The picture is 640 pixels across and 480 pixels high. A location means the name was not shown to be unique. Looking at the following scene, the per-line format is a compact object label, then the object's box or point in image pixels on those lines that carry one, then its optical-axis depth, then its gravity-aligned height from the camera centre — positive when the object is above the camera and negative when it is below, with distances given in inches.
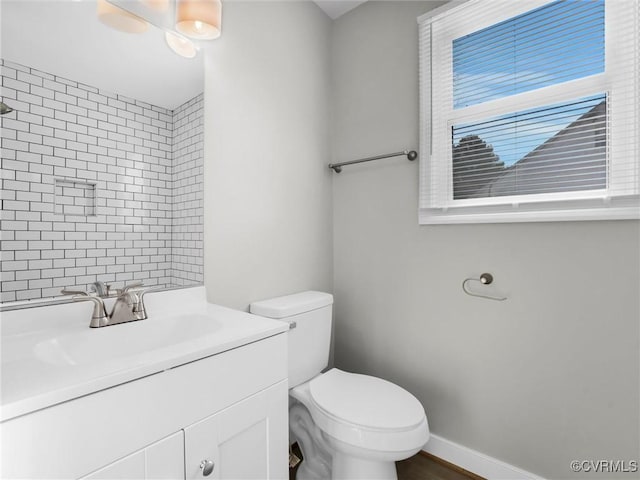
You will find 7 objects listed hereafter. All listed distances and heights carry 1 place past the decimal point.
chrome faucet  39.0 -8.6
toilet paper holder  57.2 -8.4
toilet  46.4 -26.7
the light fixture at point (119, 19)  42.5 +29.2
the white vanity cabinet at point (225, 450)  28.6 -21.4
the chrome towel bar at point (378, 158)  65.4 +16.3
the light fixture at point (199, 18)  49.4 +33.3
